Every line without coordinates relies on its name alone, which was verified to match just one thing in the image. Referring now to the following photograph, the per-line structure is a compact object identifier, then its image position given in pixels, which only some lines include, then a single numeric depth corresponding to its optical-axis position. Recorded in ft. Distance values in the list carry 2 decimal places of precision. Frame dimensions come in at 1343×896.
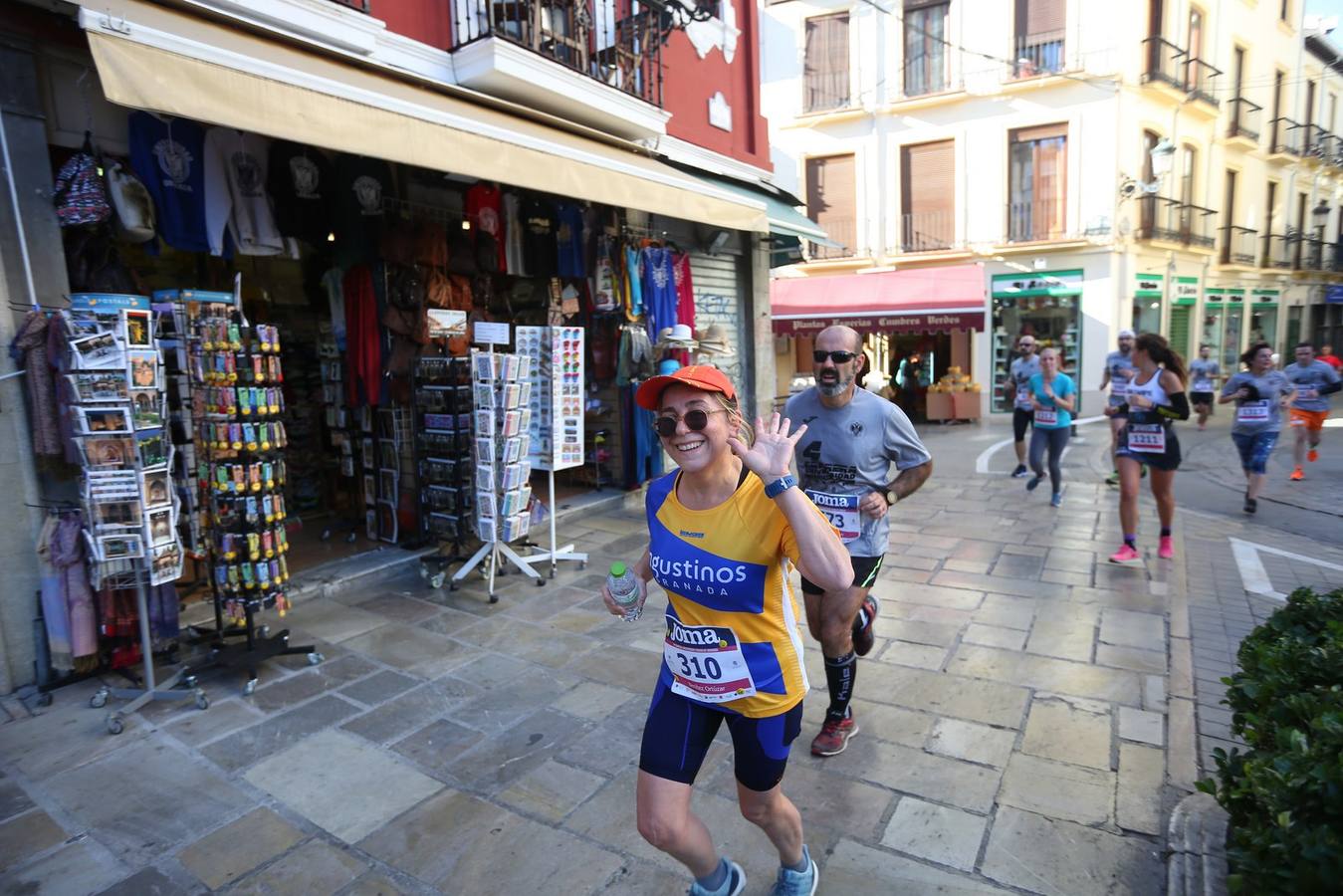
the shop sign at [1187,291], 67.67
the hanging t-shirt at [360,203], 19.19
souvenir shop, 12.87
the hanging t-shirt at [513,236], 23.18
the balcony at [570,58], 19.86
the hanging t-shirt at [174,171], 14.79
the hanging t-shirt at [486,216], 22.30
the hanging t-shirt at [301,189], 17.71
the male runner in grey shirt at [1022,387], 30.37
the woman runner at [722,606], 6.78
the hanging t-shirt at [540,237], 23.81
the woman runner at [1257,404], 25.13
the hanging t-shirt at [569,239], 24.68
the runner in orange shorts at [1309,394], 30.09
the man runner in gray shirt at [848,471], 10.93
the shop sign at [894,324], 50.67
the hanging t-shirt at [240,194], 16.01
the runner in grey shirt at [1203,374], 40.85
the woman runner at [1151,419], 18.67
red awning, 51.42
